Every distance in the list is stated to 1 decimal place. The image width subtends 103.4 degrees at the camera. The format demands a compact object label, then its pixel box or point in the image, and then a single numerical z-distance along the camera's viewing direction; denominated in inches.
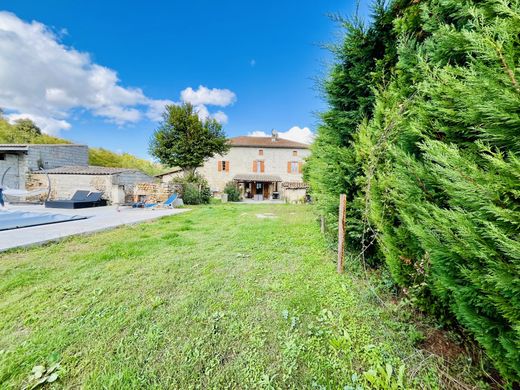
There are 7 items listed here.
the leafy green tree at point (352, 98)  132.7
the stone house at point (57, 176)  556.4
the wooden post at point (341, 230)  132.3
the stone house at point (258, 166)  1034.1
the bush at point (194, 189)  632.4
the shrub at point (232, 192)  827.4
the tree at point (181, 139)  688.4
